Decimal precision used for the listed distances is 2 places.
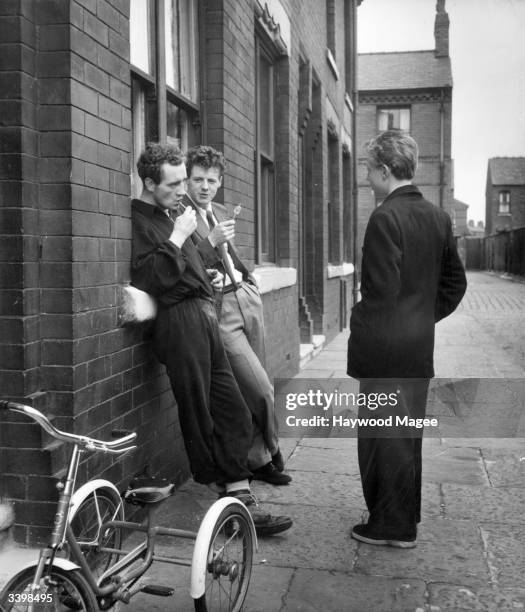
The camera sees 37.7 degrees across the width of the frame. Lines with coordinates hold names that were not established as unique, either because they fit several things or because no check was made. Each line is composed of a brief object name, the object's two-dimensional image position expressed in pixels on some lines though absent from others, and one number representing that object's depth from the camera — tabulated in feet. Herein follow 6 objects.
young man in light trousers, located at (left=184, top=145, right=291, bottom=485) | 13.65
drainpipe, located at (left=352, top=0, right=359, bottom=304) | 50.65
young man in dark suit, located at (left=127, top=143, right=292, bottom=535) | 11.96
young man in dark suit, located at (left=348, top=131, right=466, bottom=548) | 12.09
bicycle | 7.71
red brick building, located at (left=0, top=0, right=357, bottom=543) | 10.12
